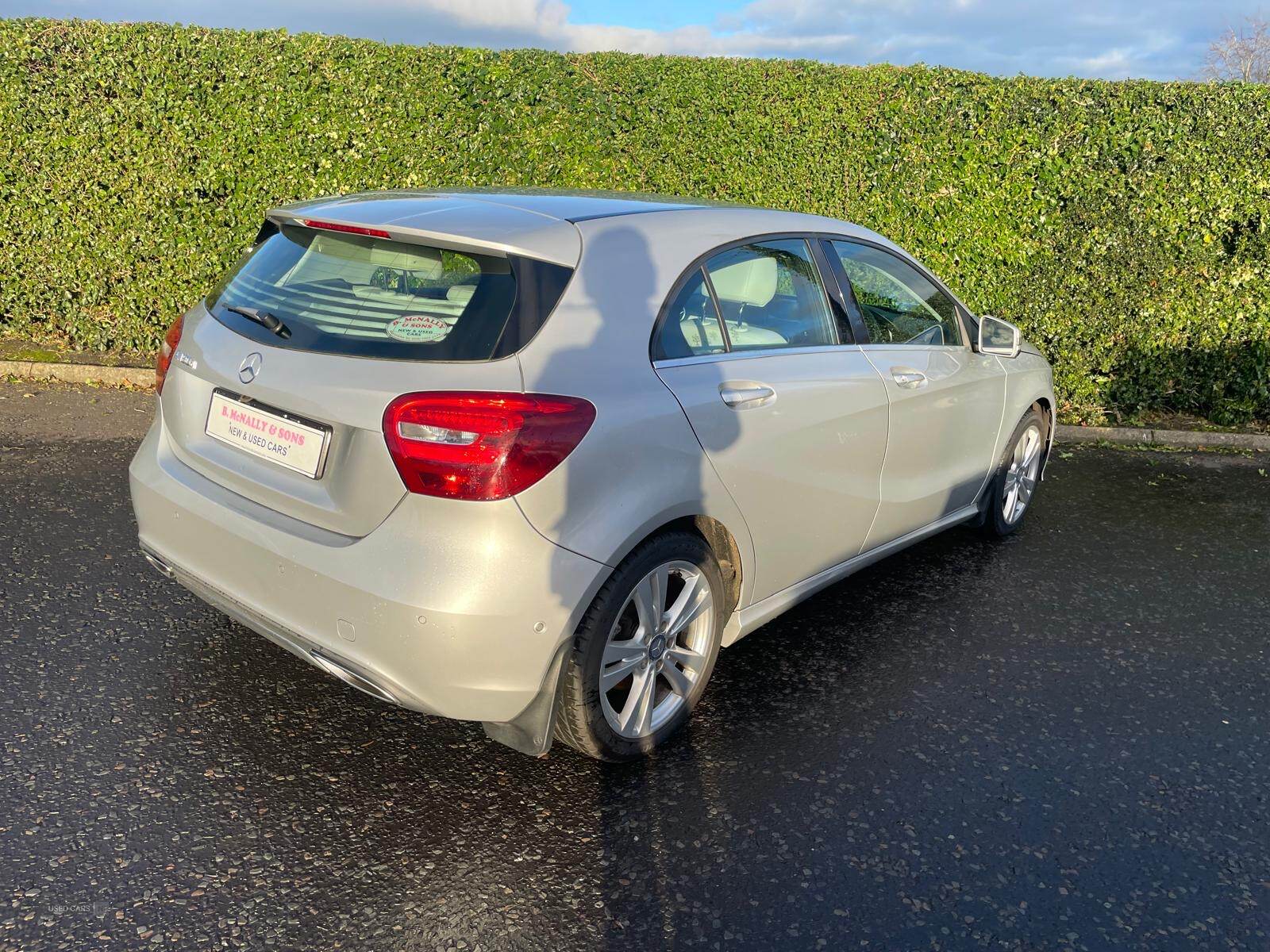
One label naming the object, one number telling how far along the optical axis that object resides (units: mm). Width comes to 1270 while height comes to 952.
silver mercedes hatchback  2727
